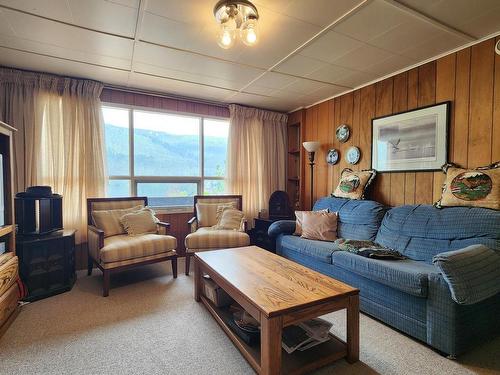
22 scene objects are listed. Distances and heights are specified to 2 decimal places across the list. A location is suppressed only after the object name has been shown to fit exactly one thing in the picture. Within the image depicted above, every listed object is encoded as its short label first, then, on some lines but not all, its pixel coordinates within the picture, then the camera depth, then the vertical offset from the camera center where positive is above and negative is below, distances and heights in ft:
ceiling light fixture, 5.49 +3.60
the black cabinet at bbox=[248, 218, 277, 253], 11.97 -2.77
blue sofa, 5.38 -2.30
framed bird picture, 8.18 +1.37
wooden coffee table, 4.33 -2.28
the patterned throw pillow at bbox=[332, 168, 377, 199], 10.14 -0.17
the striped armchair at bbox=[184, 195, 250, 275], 9.96 -2.14
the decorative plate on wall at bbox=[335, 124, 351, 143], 11.33 +2.04
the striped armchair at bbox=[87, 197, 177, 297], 8.36 -2.29
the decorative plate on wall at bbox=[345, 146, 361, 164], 10.87 +1.03
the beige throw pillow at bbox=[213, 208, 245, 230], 11.25 -1.81
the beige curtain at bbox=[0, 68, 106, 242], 9.29 +1.68
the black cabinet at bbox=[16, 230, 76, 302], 7.69 -2.63
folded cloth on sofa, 7.00 -2.05
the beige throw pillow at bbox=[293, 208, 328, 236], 10.50 -1.83
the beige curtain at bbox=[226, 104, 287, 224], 13.46 +1.26
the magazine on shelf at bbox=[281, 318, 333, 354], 5.07 -3.19
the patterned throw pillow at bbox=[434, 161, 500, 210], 6.66 -0.22
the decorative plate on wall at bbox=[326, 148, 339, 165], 11.83 +1.04
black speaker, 8.08 -1.17
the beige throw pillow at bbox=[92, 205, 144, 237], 9.77 -1.62
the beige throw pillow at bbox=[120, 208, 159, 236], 9.96 -1.72
